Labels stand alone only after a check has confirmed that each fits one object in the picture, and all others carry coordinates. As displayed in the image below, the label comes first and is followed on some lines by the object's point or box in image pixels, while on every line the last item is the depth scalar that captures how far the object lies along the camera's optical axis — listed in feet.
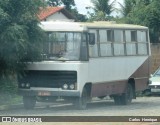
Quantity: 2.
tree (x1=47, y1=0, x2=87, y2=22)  249.61
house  199.89
